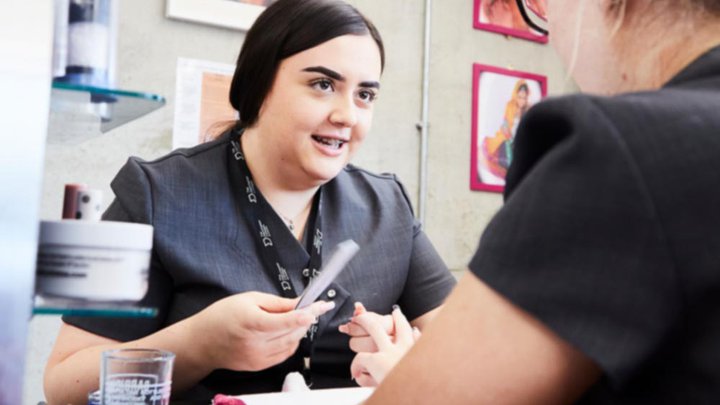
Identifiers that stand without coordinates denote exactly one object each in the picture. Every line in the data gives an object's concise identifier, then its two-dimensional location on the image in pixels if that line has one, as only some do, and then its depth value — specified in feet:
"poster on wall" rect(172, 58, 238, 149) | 7.98
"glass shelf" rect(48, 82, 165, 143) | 2.16
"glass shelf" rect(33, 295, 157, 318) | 2.02
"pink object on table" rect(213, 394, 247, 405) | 3.26
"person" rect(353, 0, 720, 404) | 1.65
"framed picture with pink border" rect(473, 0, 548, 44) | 9.99
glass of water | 2.80
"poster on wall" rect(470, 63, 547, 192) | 9.90
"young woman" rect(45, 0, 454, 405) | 4.26
